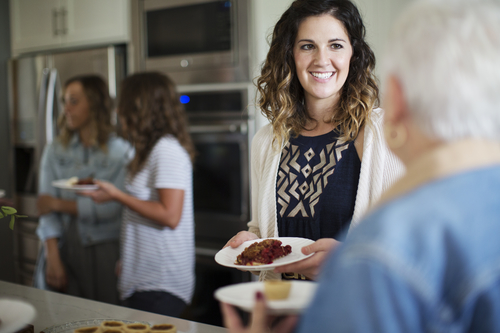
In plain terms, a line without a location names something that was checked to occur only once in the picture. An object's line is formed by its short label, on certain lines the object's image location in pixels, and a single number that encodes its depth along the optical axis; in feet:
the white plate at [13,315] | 2.91
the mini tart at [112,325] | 3.16
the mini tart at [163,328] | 3.12
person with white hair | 1.36
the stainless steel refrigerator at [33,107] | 9.15
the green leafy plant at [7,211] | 3.15
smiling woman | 4.26
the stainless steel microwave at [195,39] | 7.84
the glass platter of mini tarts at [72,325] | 3.43
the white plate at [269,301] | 1.98
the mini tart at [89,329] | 3.16
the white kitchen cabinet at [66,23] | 9.07
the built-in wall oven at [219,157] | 7.94
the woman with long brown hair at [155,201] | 6.04
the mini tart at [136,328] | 3.06
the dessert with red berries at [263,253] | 3.52
